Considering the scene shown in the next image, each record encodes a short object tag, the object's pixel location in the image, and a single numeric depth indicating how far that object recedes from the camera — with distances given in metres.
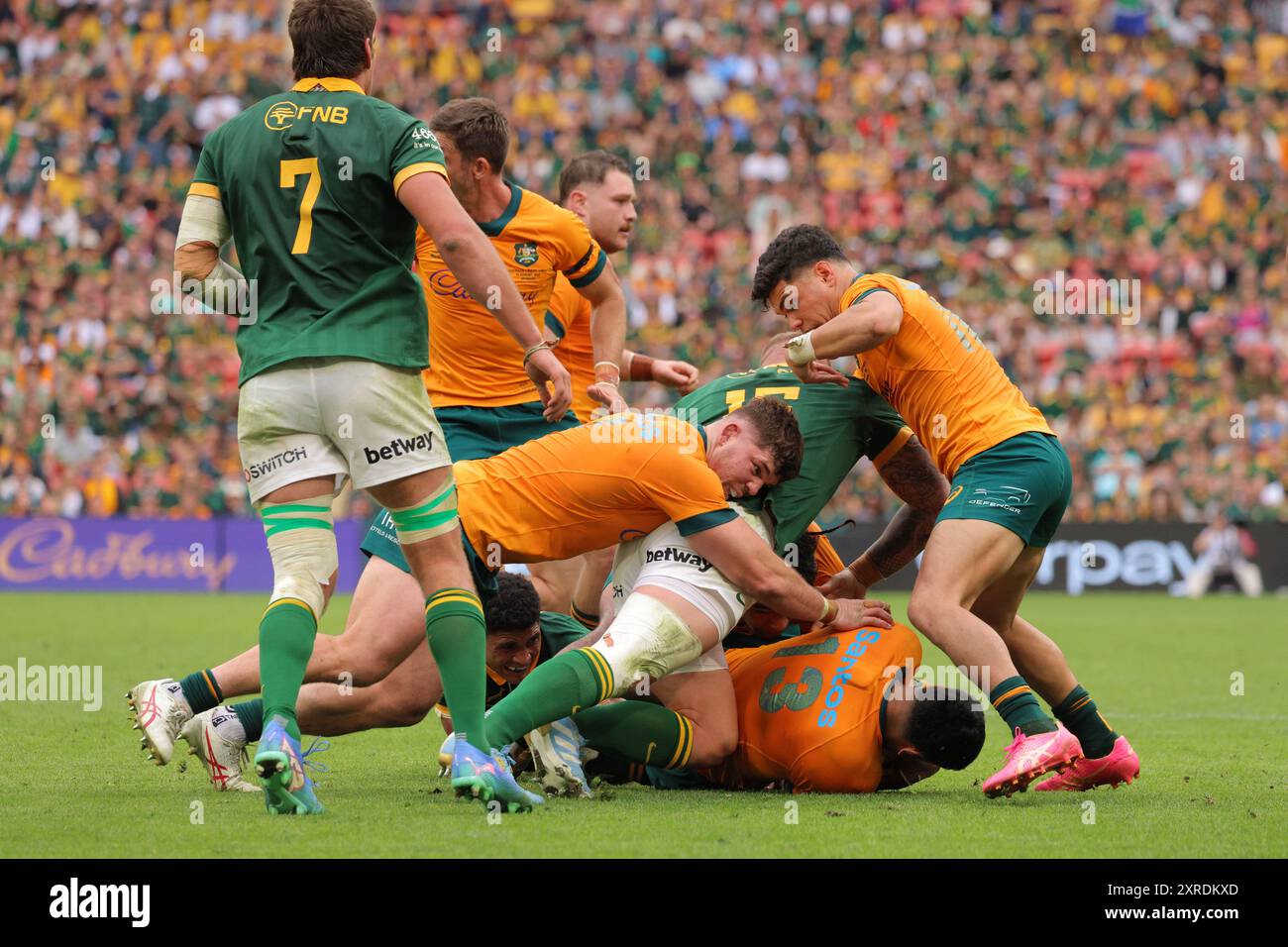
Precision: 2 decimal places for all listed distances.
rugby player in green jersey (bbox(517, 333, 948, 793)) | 11.09
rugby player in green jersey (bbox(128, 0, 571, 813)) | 9.92
